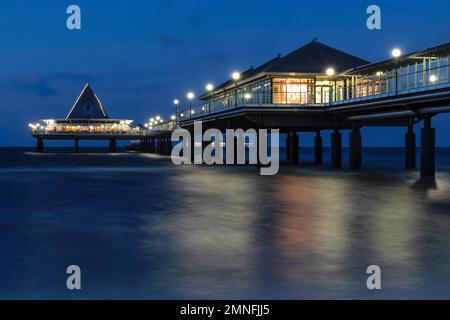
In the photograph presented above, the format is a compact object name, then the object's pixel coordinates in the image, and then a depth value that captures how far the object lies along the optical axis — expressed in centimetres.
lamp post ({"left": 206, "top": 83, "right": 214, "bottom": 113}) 6716
